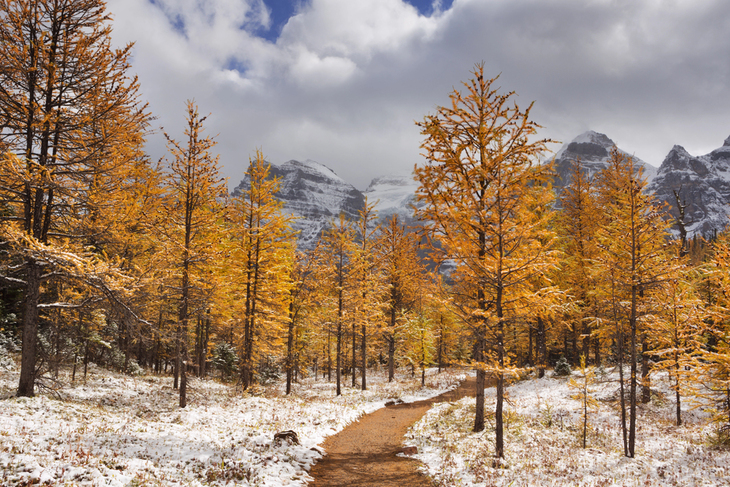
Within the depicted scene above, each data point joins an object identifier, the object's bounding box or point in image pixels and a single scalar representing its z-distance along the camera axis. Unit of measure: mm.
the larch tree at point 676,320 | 9758
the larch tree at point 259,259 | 17891
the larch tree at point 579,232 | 22266
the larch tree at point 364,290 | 22656
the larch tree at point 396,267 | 27688
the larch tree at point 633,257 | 11609
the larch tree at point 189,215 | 13898
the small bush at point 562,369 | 23953
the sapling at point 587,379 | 12263
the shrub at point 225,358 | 28719
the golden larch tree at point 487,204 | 10023
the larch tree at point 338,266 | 22812
